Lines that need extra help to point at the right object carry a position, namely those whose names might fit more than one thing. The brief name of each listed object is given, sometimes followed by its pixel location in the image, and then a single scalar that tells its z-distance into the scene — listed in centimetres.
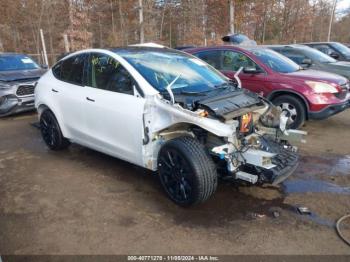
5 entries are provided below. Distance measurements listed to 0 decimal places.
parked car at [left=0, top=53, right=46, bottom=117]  805
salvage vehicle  336
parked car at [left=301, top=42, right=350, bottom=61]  1173
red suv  609
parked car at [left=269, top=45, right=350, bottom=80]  895
